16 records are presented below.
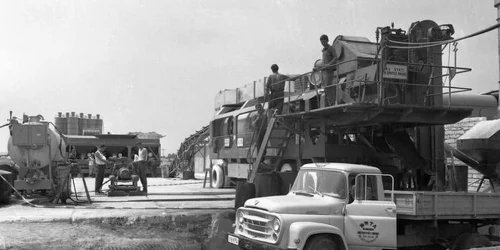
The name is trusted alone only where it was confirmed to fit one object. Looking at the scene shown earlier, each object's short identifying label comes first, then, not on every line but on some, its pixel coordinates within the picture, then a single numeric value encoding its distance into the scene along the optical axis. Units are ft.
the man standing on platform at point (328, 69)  40.47
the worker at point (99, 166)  52.70
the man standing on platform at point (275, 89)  46.47
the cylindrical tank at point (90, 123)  160.04
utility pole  52.75
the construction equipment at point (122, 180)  53.93
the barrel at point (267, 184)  41.16
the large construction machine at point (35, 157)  46.44
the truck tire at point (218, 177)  70.59
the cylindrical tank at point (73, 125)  152.40
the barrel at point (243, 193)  40.52
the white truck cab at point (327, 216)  24.93
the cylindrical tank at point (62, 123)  151.17
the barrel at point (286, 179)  42.04
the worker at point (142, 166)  55.47
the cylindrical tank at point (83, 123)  157.20
